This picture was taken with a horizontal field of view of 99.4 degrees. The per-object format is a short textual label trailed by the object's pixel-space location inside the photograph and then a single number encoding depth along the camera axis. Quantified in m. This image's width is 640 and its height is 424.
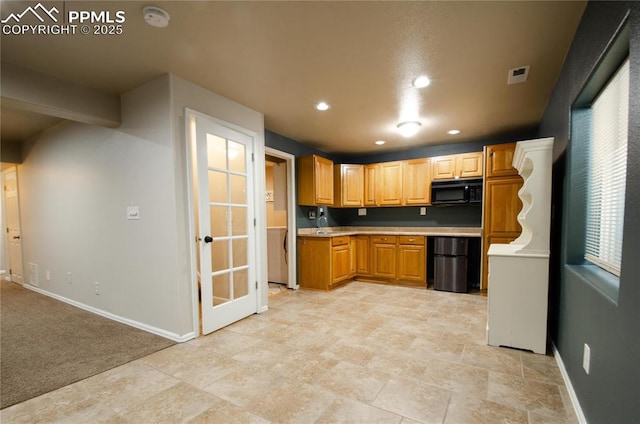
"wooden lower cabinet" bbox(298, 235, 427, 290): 4.34
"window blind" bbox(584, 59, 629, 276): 1.38
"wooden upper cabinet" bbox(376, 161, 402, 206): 4.95
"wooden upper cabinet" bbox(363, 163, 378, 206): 5.19
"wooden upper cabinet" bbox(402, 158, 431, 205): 4.69
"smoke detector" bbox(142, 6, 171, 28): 1.61
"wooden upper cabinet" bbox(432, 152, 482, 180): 4.31
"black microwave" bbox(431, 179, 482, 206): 4.32
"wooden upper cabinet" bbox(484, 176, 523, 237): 3.82
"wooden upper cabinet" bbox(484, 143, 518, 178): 3.85
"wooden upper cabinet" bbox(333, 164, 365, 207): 5.10
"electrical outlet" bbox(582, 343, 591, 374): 1.45
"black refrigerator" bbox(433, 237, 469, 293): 4.19
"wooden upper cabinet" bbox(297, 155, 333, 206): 4.43
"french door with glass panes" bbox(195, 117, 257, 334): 2.68
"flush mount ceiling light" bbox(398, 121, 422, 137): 3.55
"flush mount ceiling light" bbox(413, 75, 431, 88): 2.45
